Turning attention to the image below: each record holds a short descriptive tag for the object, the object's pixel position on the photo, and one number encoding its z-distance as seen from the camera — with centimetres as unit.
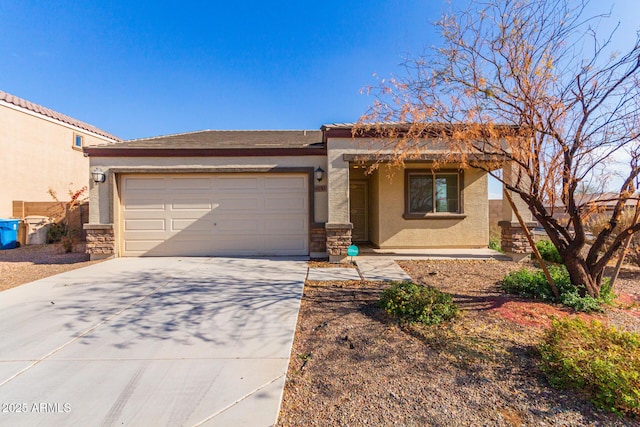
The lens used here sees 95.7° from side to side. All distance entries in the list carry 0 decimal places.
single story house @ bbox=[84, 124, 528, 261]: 805
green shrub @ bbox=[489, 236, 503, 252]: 918
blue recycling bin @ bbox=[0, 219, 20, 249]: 1007
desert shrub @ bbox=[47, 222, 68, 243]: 1088
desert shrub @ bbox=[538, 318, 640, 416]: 212
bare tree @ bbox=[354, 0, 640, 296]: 397
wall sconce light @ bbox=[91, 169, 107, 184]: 785
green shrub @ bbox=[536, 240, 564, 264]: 731
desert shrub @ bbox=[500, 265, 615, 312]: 411
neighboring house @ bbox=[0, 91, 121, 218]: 1176
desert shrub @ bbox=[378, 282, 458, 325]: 368
